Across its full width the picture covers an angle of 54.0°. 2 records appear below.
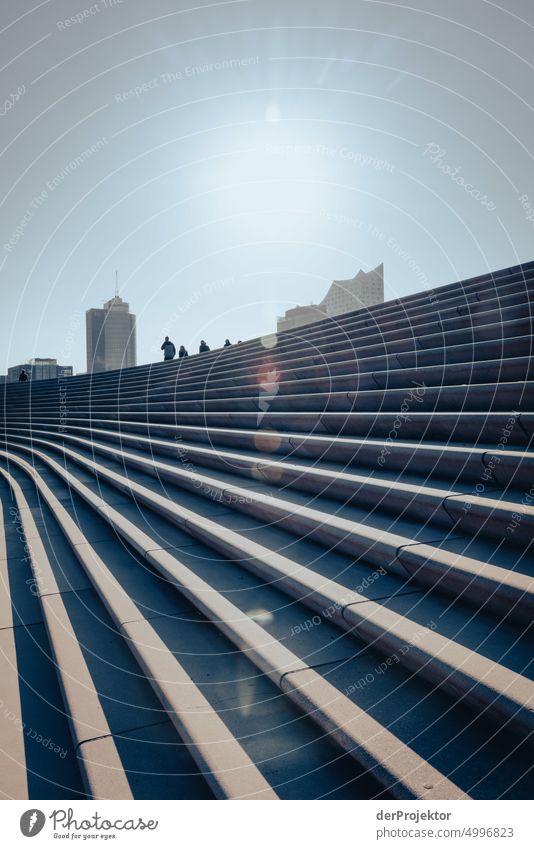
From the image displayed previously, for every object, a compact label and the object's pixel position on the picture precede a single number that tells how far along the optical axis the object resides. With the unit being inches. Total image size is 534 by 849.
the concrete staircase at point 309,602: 77.1
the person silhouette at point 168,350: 836.2
